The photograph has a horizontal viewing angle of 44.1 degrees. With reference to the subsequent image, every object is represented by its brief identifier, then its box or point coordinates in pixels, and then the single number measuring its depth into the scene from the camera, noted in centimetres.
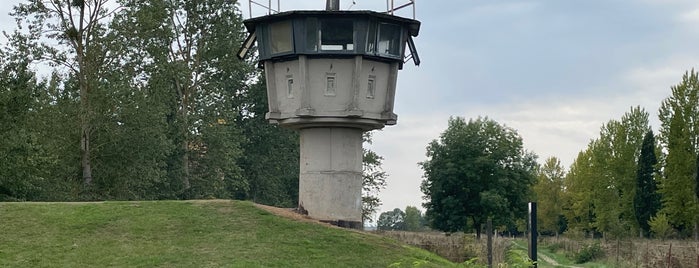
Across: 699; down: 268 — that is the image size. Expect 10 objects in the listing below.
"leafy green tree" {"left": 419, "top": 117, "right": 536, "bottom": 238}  6069
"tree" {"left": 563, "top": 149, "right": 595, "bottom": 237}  6906
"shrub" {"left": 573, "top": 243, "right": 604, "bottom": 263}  4222
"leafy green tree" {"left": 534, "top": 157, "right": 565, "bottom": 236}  9094
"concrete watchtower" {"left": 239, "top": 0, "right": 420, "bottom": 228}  2508
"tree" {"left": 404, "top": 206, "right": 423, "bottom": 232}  18778
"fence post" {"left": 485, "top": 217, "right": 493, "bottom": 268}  1868
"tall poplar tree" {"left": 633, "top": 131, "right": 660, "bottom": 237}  5775
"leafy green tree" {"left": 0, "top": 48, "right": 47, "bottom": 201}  3409
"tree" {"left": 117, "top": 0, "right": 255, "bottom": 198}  4403
